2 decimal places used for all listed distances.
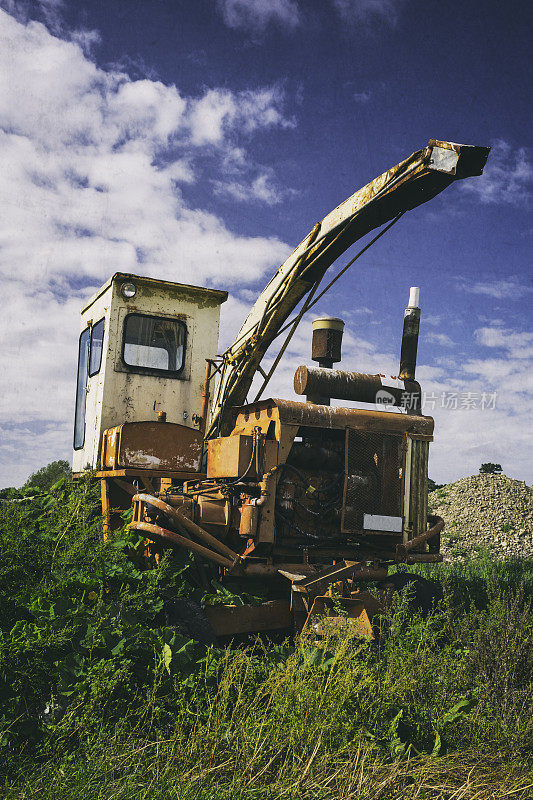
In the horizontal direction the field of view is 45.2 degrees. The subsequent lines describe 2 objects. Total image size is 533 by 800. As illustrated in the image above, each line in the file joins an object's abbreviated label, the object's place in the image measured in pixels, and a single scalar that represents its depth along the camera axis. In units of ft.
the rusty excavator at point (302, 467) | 18.07
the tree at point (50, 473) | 79.46
